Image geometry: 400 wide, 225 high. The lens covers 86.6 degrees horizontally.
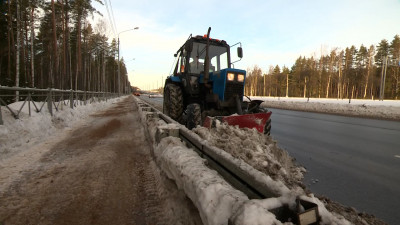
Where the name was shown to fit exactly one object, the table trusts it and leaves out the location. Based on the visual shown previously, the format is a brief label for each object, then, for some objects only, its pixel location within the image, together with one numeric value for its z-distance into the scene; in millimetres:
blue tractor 5336
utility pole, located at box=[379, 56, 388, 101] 24197
